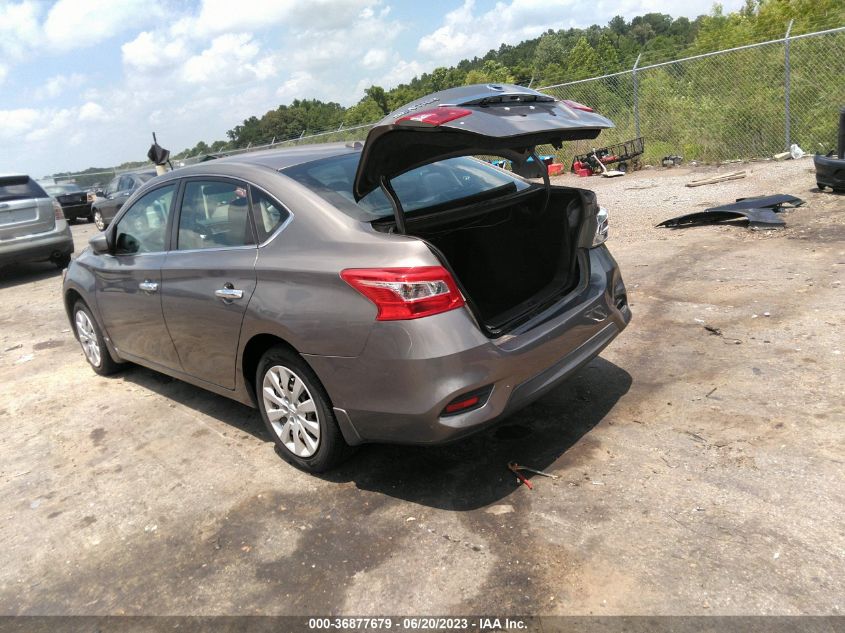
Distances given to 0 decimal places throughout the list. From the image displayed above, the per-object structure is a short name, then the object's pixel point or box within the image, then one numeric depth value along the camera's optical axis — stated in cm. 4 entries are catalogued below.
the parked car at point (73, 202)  2302
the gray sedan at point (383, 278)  301
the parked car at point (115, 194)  1752
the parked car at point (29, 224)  1097
